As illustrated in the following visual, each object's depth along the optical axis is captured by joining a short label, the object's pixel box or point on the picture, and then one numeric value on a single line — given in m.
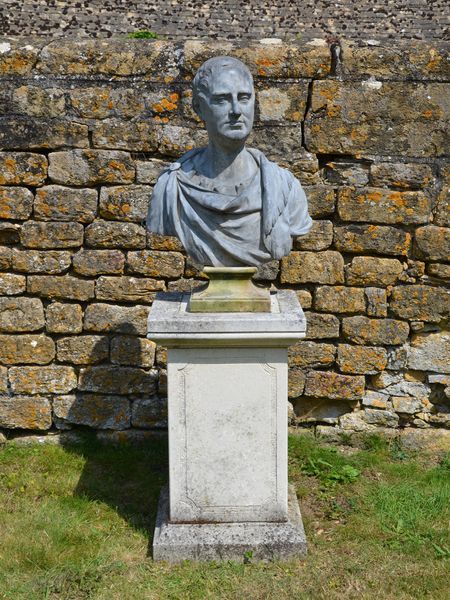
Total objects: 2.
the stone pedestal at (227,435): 3.34
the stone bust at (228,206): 3.35
